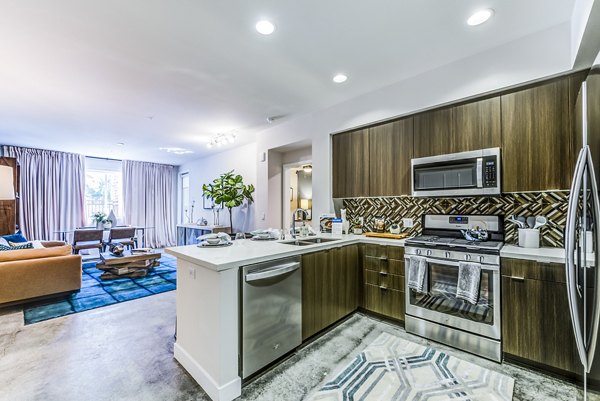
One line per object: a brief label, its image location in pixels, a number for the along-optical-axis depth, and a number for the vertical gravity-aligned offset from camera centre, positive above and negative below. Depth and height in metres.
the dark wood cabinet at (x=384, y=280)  2.82 -0.89
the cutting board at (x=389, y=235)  3.16 -0.42
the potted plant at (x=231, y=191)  5.58 +0.23
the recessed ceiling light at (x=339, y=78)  3.01 +1.44
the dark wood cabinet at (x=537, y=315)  1.93 -0.89
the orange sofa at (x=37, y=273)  3.31 -0.95
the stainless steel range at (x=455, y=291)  2.22 -0.83
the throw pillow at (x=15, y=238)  4.80 -0.66
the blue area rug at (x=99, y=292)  3.32 -1.38
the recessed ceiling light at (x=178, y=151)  6.60 +1.33
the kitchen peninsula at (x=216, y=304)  1.76 -0.74
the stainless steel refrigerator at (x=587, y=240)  1.23 -0.20
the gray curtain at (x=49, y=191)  6.48 +0.30
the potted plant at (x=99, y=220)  6.59 -0.45
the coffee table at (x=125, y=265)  4.60 -1.14
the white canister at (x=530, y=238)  2.29 -0.33
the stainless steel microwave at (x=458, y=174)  2.46 +0.27
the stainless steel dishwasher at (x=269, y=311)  1.88 -0.86
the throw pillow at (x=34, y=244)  4.36 -0.74
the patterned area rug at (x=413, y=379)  1.81 -1.35
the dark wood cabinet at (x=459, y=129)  2.51 +0.75
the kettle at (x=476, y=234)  2.57 -0.33
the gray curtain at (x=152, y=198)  8.14 +0.13
